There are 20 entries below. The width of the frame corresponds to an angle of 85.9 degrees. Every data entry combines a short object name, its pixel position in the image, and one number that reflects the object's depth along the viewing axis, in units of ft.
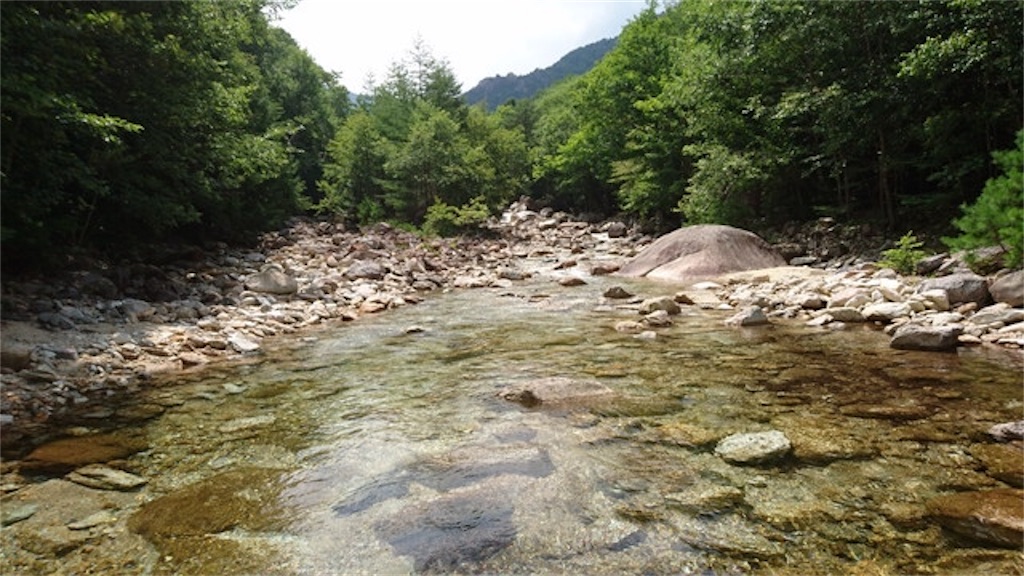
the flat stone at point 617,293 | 34.76
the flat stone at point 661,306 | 28.94
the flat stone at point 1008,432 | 11.80
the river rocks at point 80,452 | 12.92
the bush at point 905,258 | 30.01
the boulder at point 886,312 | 23.15
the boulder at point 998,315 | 20.02
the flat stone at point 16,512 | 10.38
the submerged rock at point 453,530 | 8.93
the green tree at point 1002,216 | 22.13
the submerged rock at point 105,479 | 11.84
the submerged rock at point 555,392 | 16.17
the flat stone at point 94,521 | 10.16
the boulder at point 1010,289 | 20.93
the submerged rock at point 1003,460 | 10.24
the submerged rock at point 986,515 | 8.50
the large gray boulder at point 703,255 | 43.14
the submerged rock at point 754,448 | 11.74
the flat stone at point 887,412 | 13.61
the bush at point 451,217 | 79.92
